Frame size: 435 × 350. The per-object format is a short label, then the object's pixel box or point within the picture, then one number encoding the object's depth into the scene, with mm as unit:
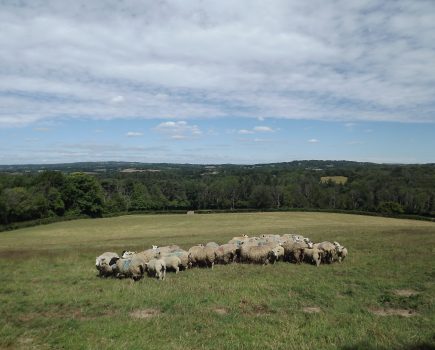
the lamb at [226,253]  20797
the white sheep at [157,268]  17656
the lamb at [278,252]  20328
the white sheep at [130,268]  17859
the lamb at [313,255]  19859
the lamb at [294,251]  20577
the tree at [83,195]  85812
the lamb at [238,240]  23558
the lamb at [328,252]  20516
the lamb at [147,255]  19797
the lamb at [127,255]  19850
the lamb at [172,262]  18953
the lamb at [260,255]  20219
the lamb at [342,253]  20938
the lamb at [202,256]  20281
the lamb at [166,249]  21062
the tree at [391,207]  83438
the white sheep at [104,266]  18719
